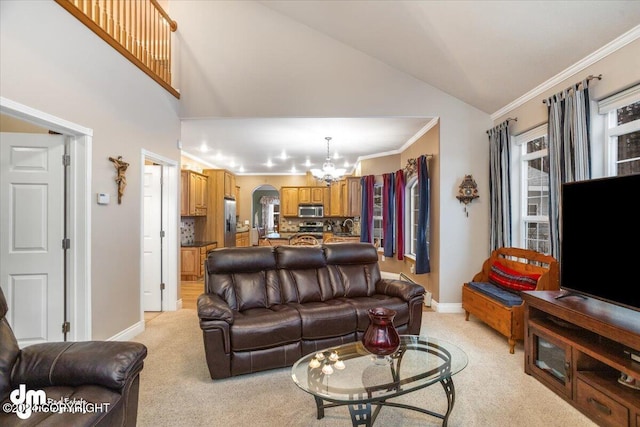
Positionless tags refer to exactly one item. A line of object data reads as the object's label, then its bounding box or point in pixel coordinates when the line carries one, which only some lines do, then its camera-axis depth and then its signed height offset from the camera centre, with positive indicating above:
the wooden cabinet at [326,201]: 9.05 +0.43
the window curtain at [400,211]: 6.11 +0.08
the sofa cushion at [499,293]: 3.18 -0.87
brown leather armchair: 1.39 -0.80
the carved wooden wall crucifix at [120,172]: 3.24 +0.48
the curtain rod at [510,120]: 3.84 +1.18
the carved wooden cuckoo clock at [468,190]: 4.30 +0.34
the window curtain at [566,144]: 2.68 +0.64
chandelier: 6.13 +0.85
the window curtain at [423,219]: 4.77 -0.06
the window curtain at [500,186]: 3.88 +0.36
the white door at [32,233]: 2.64 -0.14
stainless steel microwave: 9.11 +0.13
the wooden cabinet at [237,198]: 9.57 +0.57
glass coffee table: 1.66 -0.97
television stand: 1.87 -0.97
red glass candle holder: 1.99 -0.78
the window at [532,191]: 3.60 +0.28
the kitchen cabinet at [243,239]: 9.08 -0.70
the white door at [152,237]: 4.41 -0.29
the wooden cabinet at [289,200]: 9.34 +0.47
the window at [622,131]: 2.46 +0.68
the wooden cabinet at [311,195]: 9.19 +0.61
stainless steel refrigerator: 7.72 -0.16
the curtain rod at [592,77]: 2.63 +1.17
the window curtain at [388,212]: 6.46 +0.07
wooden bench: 3.07 -0.87
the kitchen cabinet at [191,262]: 6.46 -0.95
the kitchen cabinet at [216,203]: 7.55 +0.32
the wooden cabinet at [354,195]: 7.73 +0.50
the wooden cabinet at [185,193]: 6.50 +0.49
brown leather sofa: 2.57 -0.88
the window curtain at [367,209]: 7.06 +0.14
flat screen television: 2.05 -0.19
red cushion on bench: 3.28 -0.72
